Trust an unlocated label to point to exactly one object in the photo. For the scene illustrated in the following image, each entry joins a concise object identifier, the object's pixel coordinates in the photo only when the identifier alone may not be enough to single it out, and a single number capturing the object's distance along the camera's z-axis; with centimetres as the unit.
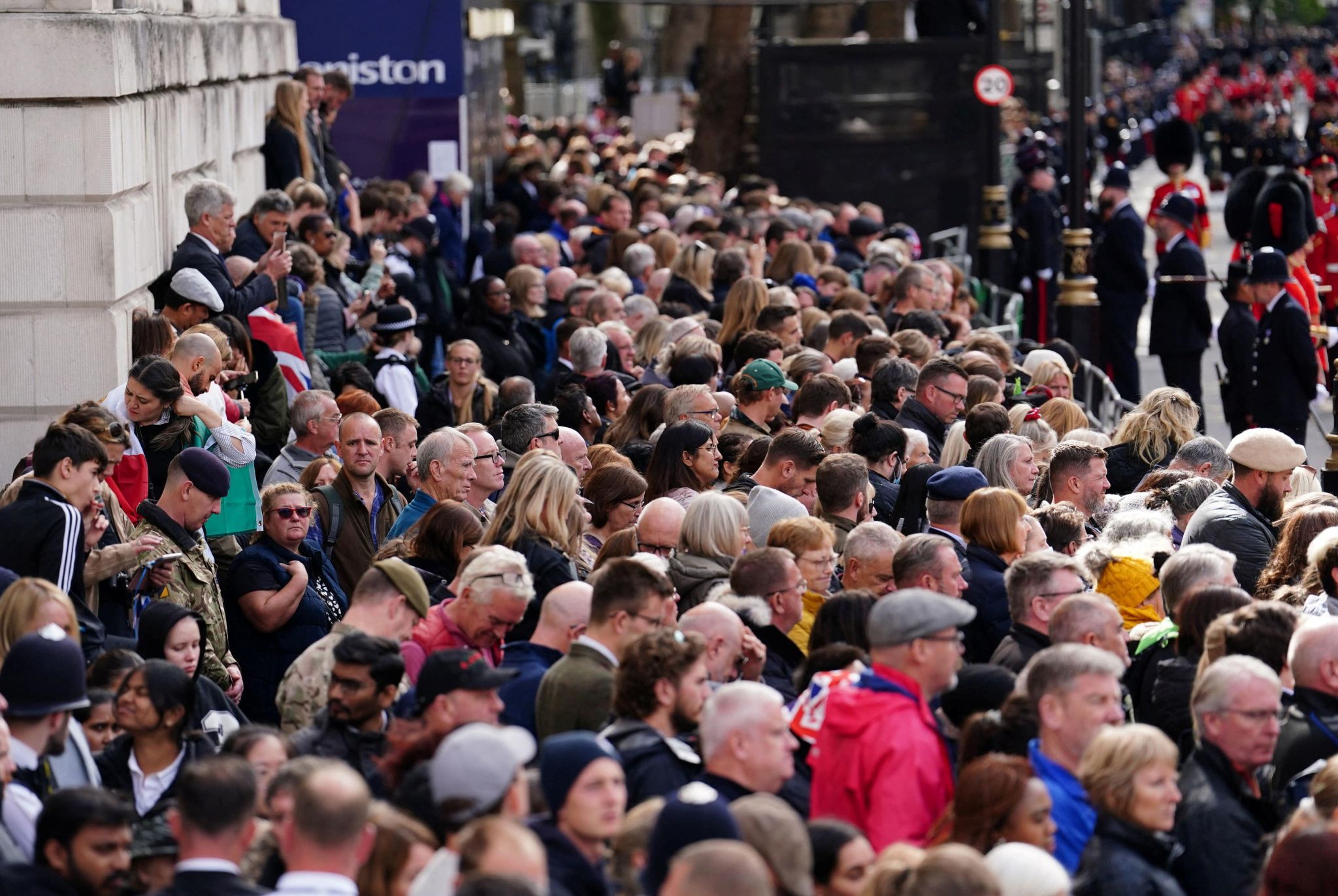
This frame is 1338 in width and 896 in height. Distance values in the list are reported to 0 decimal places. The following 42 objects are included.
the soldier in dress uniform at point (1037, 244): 4562
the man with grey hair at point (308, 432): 1986
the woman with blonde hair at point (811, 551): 1602
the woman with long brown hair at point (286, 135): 3139
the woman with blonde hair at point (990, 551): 1639
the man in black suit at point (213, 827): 1018
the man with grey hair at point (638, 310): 2827
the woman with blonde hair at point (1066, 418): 2237
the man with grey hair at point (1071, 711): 1223
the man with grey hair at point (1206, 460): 2048
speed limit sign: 4778
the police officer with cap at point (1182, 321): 3572
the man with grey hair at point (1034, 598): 1482
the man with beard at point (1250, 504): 1830
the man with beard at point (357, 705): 1287
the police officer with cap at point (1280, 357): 3056
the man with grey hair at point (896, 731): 1213
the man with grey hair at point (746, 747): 1186
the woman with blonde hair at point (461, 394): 2392
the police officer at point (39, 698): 1209
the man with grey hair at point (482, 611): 1448
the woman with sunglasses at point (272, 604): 1645
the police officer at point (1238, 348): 3137
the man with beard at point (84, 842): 1081
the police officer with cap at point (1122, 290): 3837
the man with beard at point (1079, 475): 1947
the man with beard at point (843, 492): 1798
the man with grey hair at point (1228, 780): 1202
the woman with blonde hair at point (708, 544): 1598
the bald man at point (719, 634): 1380
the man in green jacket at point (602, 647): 1340
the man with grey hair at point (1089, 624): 1402
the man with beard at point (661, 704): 1233
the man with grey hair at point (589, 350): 2391
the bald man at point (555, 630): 1430
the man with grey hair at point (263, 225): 2536
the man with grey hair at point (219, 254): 2262
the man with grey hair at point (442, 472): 1836
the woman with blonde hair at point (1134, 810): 1134
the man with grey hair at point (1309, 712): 1305
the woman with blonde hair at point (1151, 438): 2184
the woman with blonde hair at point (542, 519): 1636
